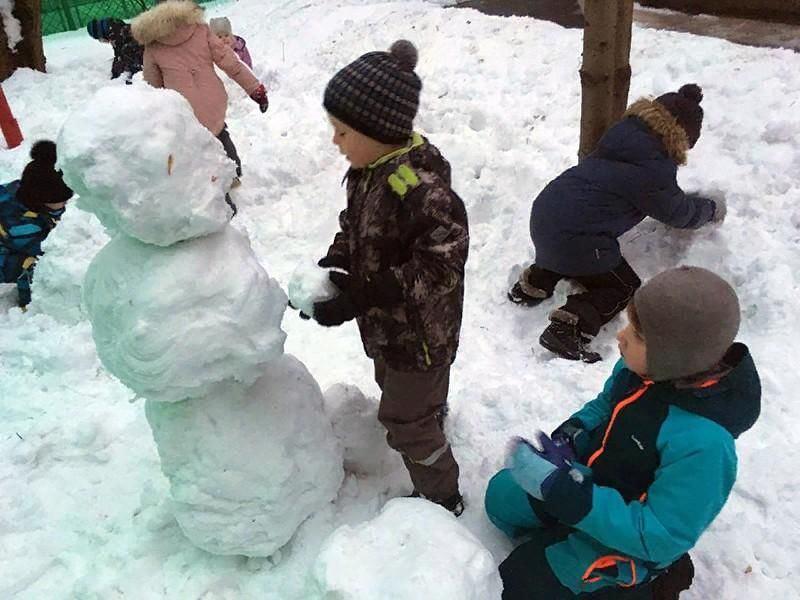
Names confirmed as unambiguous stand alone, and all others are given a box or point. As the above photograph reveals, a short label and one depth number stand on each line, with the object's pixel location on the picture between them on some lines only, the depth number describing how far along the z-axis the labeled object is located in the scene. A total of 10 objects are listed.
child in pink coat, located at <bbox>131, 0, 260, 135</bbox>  4.79
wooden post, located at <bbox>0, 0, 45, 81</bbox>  7.98
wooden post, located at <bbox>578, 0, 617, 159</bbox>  3.58
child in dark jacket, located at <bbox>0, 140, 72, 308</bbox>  4.02
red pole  6.36
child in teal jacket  1.73
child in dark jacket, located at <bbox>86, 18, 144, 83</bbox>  7.73
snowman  1.83
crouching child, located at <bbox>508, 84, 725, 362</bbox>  3.43
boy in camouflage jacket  2.09
